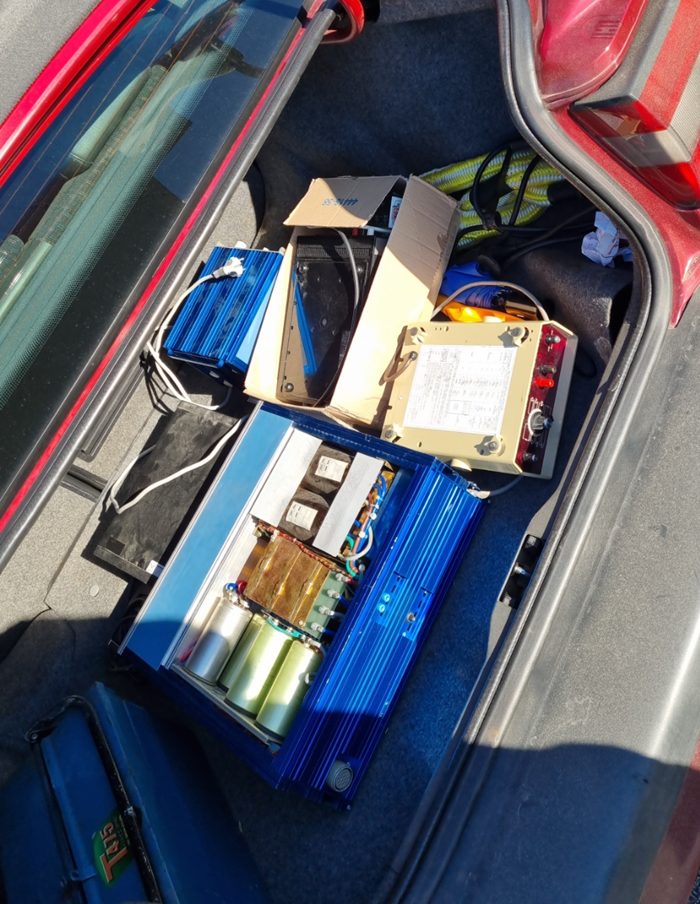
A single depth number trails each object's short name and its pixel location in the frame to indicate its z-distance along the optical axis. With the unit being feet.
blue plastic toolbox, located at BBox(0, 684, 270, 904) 4.28
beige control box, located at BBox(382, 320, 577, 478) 5.10
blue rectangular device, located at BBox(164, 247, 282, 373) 6.40
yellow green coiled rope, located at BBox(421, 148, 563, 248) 5.71
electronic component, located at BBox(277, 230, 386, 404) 6.44
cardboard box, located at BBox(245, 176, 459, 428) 6.06
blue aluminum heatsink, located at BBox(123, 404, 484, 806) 4.75
